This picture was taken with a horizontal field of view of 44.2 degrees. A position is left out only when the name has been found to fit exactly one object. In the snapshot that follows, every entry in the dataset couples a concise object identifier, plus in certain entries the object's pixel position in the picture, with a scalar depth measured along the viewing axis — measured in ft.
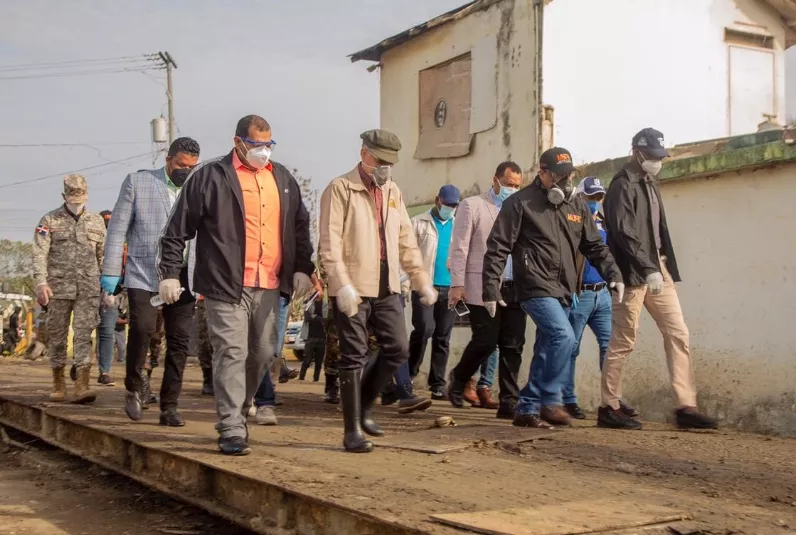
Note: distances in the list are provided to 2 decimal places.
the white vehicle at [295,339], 73.82
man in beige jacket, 18.47
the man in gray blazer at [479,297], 26.30
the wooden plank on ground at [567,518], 11.74
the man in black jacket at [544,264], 22.41
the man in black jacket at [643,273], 23.13
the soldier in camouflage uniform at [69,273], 28.66
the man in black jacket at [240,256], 18.42
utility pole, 133.15
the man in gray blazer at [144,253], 23.36
